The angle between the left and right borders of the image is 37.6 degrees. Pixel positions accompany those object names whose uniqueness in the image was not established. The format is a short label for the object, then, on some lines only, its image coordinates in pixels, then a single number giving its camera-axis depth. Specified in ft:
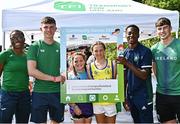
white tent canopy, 14.83
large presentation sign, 11.10
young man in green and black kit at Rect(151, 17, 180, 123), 10.92
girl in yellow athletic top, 11.07
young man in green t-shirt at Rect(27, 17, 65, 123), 10.84
